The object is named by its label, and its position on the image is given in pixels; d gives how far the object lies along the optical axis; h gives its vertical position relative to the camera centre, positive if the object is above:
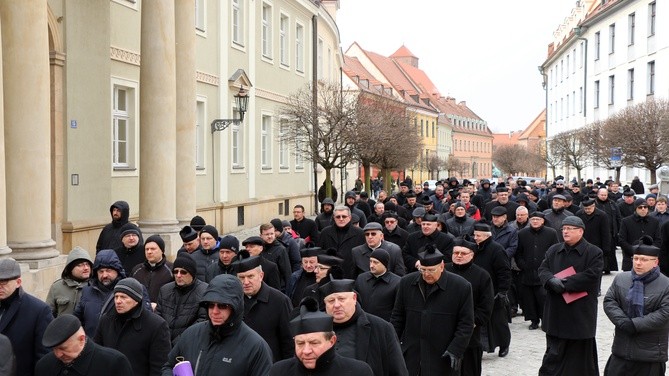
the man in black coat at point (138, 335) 6.09 -1.18
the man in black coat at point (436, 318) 7.61 -1.31
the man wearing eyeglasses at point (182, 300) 7.12 -1.08
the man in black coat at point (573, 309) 9.18 -1.48
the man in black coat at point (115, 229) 11.66 -0.79
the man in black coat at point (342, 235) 11.91 -0.89
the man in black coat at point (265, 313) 6.77 -1.12
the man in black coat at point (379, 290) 8.07 -1.13
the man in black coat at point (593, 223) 15.63 -0.93
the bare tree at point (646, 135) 32.00 +1.43
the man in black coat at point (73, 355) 5.03 -1.11
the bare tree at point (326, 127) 26.61 +1.45
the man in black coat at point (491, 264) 10.61 -1.14
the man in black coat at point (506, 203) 17.14 -0.62
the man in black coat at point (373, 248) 10.05 -0.94
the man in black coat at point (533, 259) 12.73 -1.31
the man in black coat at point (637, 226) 16.26 -1.03
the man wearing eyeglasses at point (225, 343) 5.23 -1.07
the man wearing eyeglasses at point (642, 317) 7.74 -1.32
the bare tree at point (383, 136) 27.52 +1.35
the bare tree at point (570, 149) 48.97 +1.40
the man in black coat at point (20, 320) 6.34 -1.11
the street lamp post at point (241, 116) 22.78 +1.52
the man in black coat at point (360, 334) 5.75 -1.11
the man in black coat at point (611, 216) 19.02 -1.01
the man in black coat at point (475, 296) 8.63 -1.26
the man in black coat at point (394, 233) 12.98 -0.93
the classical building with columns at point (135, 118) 11.98 +1.09
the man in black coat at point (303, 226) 14.42 -0.92
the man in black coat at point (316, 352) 4.39 -0.93
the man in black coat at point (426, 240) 11.85 -0.96
